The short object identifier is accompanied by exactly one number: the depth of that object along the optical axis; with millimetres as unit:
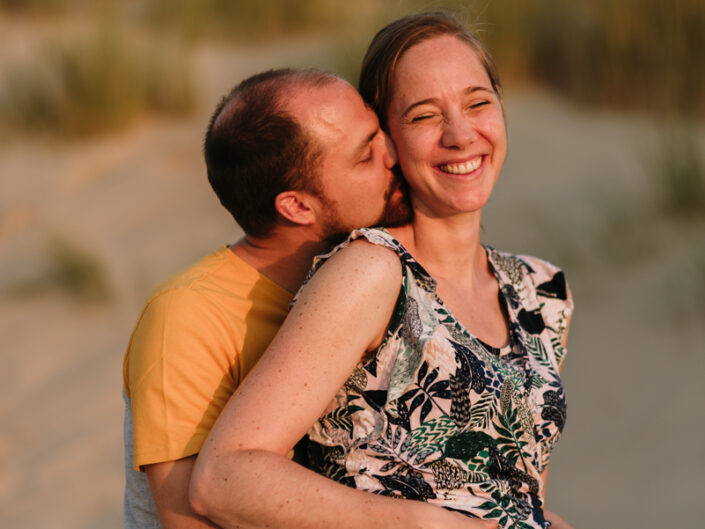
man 2479
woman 2281
